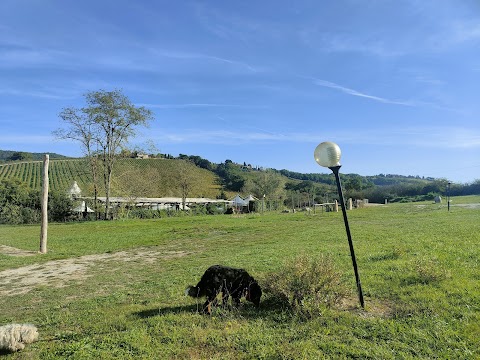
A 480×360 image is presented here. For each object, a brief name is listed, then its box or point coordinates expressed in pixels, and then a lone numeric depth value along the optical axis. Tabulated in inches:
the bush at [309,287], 197.0
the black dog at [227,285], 205.2
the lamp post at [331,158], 209.8
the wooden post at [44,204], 541.3
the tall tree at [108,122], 1360.7
